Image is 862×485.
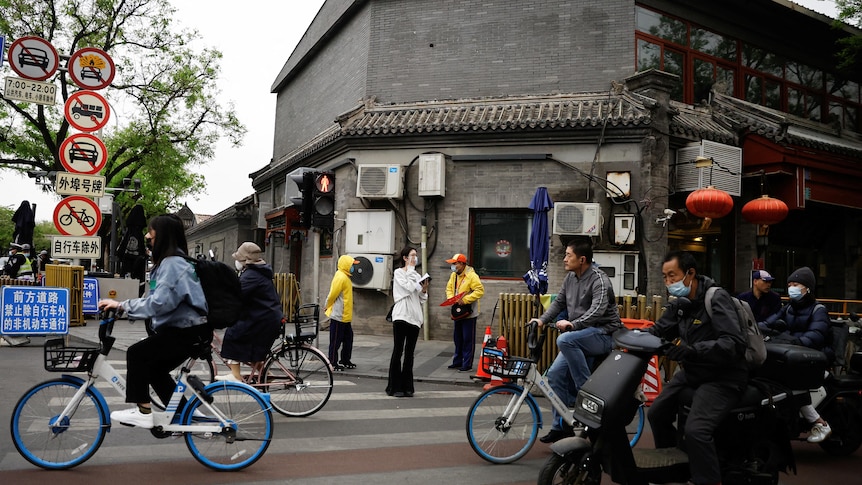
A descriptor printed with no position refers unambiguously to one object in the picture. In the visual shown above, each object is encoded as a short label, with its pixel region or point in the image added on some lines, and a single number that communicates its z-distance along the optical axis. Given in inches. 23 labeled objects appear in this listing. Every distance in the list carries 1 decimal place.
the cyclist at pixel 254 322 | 256.5
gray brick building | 526.6
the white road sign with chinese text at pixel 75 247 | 463.2
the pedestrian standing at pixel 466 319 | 404.8
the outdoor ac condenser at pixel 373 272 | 560.4
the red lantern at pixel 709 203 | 474.0
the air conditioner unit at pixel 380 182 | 558.6
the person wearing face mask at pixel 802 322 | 242.9
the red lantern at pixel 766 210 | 515.8
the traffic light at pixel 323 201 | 413.1
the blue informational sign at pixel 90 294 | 593.0
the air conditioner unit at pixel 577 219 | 504.7
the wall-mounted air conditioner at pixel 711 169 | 531.2
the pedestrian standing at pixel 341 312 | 384.2
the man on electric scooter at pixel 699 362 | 159.5
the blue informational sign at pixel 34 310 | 432.5
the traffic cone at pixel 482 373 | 222.4
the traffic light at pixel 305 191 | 419.2
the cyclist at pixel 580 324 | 218.7
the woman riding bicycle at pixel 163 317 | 181.3
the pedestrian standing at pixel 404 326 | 319.6
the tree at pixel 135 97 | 868.6
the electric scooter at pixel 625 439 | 153.3
